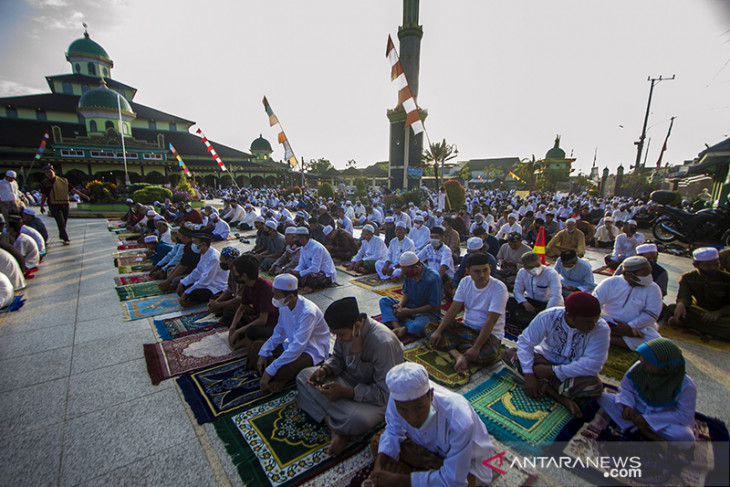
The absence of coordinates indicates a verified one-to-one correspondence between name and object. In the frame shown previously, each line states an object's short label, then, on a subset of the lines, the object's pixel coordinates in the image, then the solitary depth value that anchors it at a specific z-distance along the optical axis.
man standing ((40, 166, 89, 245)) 8.12
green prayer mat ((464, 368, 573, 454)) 2.37
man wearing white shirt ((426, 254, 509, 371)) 3.21
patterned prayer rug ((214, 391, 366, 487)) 2.11
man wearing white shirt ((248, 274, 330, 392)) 2.86
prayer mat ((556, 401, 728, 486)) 1.94
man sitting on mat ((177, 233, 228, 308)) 4.89
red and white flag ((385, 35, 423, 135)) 10.27
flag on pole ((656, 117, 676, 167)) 28.45
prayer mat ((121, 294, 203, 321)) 4.62
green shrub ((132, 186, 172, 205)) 15.65
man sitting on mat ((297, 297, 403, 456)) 2.28
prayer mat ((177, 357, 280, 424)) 2.71
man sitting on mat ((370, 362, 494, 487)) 1.59
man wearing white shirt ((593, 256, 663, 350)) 3.35
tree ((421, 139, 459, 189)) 39.56
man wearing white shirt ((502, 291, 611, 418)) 2.51
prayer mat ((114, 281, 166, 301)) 5.34
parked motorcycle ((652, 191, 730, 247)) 9.28
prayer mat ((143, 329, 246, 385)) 3.28
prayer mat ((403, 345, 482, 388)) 3.08
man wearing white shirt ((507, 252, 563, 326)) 4.08
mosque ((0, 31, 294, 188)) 23.36
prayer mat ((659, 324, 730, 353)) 3.75
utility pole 26.09
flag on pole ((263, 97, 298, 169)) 12.99
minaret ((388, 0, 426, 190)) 33.66
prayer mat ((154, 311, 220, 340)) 4.09
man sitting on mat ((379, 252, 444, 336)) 3.86
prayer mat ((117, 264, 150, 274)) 6.72
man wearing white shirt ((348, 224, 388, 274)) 6.97
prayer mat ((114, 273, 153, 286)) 6.02
